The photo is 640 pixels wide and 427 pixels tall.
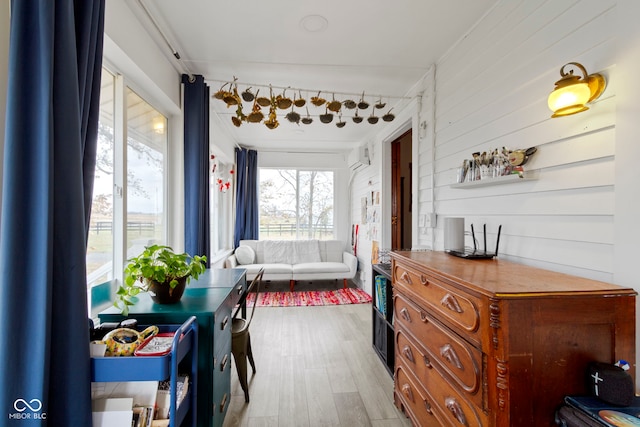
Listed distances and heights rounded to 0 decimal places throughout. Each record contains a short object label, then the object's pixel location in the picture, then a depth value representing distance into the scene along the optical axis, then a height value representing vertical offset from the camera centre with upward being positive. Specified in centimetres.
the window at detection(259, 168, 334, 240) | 575 +23
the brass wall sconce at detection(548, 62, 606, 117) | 114 +51
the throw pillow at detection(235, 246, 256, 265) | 493 -72
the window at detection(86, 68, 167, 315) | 168 +18
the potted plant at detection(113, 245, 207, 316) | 144 -31
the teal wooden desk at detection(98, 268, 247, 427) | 135 -57
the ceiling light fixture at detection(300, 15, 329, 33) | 187 +131
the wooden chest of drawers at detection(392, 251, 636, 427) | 90 -41
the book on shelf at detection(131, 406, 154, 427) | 103 -74
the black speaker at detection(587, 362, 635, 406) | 83 -51
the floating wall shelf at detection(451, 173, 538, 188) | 149 +20
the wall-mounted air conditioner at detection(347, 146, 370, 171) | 452 +98
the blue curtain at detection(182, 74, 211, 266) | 260 +55
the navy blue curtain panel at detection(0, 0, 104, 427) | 86 -5
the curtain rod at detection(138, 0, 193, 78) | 175 +128
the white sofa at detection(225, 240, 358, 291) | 471 -81
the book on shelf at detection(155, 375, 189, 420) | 108 -72
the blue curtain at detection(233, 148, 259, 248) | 526 +37
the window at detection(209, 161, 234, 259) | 452 +14
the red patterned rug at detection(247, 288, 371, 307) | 409 -127
